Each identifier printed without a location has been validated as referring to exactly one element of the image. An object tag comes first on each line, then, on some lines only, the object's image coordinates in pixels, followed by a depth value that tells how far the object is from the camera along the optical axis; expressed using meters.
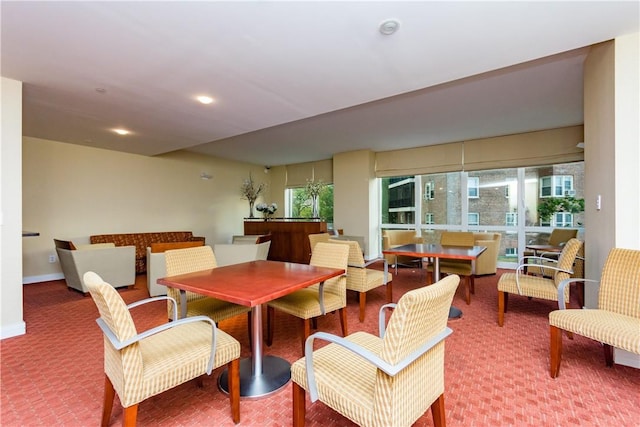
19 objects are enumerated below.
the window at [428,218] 6.74
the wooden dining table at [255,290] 1.74
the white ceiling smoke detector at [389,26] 1.98
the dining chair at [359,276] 3.16
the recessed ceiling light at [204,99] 3.28
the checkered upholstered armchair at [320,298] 2.33
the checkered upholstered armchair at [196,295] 2.26
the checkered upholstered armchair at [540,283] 2.64
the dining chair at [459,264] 3.82
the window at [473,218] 6.25
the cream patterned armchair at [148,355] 1.30
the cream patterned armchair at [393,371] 1.11
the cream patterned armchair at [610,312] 1.88
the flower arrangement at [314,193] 6.58
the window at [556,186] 5.55
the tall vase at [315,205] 6.67
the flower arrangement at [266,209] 7.01
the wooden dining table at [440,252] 3.17
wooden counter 6.30
